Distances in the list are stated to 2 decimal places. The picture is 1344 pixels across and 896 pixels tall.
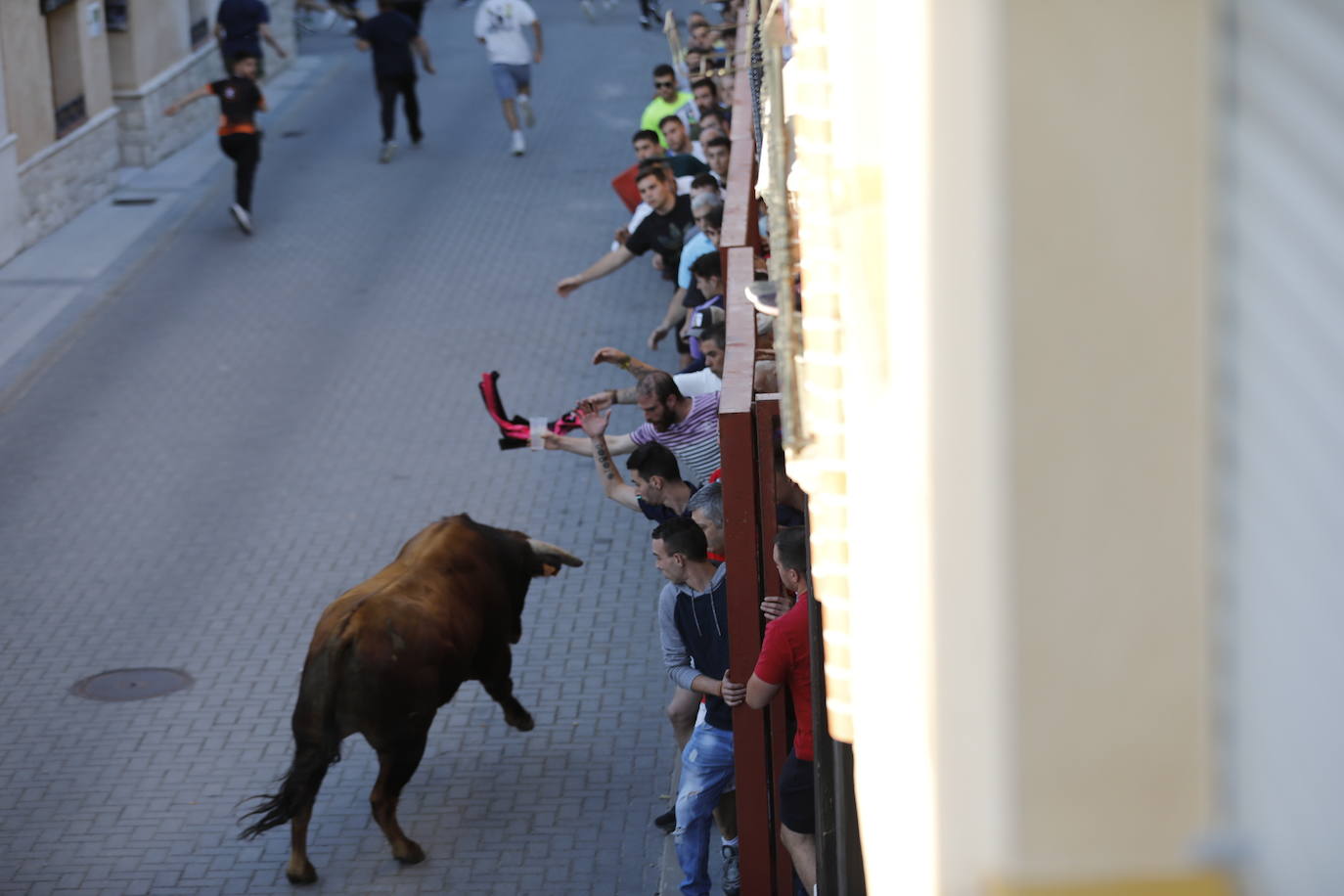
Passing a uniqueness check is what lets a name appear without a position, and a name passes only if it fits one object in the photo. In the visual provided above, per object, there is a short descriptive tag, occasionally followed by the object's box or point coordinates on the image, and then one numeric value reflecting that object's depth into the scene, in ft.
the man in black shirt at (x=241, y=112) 65.51
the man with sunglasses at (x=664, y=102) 63.87
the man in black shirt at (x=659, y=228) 47.32
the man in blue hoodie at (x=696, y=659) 25.62
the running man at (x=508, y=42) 78.18
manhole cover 34.53
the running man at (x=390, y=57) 75.92
